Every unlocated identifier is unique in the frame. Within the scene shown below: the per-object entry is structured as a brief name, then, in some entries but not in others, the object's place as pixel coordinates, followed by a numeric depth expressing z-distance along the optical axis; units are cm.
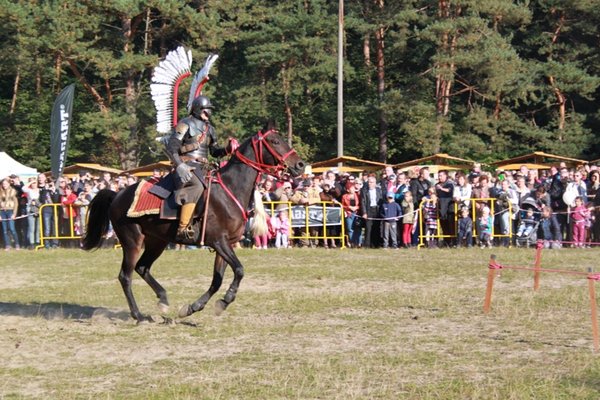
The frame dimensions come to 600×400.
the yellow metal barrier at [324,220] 2395
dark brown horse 1184
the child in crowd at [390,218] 2328
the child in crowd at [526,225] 2275
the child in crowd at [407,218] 2317
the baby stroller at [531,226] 2270
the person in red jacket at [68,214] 2503
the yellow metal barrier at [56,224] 2498
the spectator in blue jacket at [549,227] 2249
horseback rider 1171
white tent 3725
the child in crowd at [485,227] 2269
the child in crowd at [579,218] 2239
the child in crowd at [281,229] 2378
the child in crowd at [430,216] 2333
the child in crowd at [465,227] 2278
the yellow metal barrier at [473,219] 2306
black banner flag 2595
